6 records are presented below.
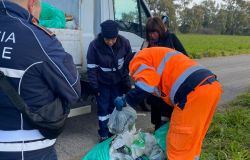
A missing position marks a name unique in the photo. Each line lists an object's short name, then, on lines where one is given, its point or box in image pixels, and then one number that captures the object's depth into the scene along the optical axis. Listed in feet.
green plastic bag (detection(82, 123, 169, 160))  6.57
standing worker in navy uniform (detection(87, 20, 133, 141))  8.14
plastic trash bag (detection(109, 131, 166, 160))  6.50
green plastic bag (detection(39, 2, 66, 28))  8.24
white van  8.38
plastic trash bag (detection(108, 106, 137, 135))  6.51
